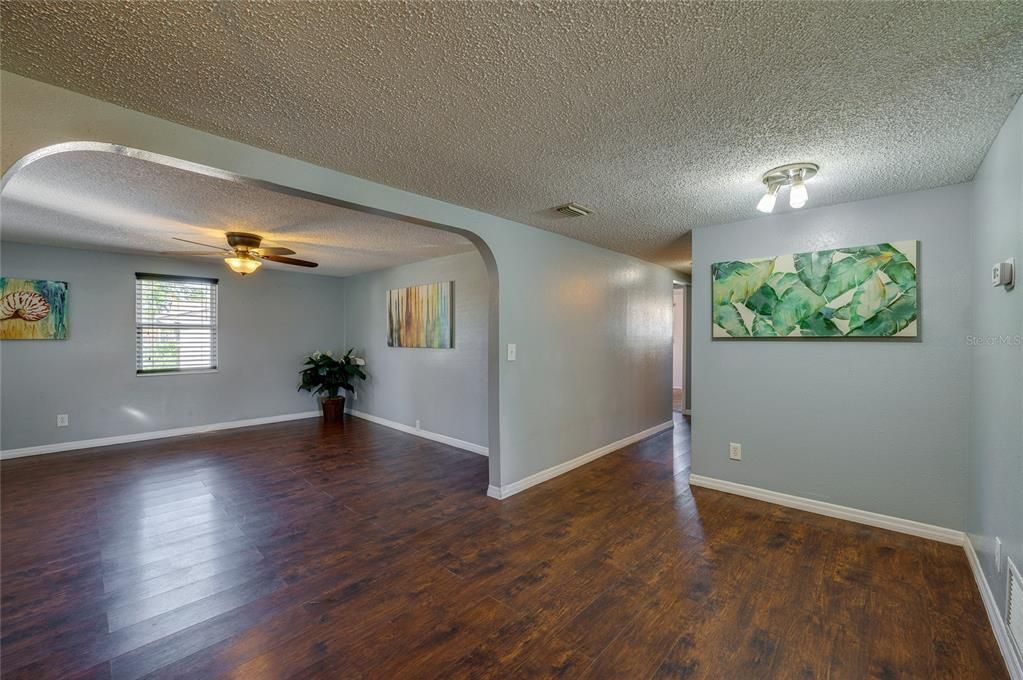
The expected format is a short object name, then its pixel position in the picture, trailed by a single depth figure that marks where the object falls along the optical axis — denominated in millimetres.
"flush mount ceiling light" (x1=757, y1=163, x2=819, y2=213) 2297
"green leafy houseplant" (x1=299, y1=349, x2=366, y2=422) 6242
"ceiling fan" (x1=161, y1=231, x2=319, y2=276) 3699
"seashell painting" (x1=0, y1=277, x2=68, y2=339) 4367
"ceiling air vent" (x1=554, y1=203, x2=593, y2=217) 3027
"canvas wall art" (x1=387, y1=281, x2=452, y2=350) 5074
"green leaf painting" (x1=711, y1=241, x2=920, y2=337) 2701
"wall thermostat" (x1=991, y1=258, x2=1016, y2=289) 1659
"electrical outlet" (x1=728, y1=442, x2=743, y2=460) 3375
